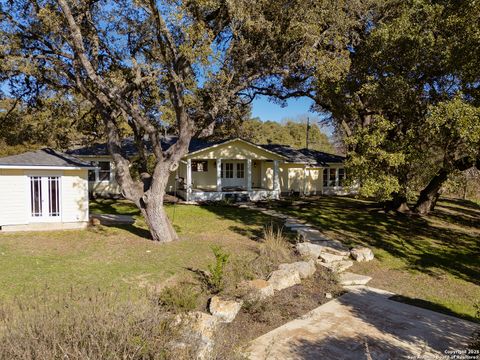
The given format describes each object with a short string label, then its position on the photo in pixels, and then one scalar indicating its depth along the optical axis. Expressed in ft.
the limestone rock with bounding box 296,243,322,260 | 35.58
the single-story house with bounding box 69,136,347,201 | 78.89
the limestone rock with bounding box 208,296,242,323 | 21.83
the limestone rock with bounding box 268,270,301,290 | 27.58
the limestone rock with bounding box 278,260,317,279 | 30.37
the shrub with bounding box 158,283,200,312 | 21.50
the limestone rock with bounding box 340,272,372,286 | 30.32
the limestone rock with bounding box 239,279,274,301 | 24.11
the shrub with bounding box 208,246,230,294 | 25.62
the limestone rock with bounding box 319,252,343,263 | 35.09
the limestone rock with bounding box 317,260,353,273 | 32.85
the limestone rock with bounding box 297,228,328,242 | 42.52
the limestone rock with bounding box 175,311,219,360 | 13.22
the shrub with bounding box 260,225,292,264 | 33.19
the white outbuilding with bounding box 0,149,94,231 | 44.09
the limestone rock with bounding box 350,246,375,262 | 36.81
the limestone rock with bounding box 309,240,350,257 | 37.19
